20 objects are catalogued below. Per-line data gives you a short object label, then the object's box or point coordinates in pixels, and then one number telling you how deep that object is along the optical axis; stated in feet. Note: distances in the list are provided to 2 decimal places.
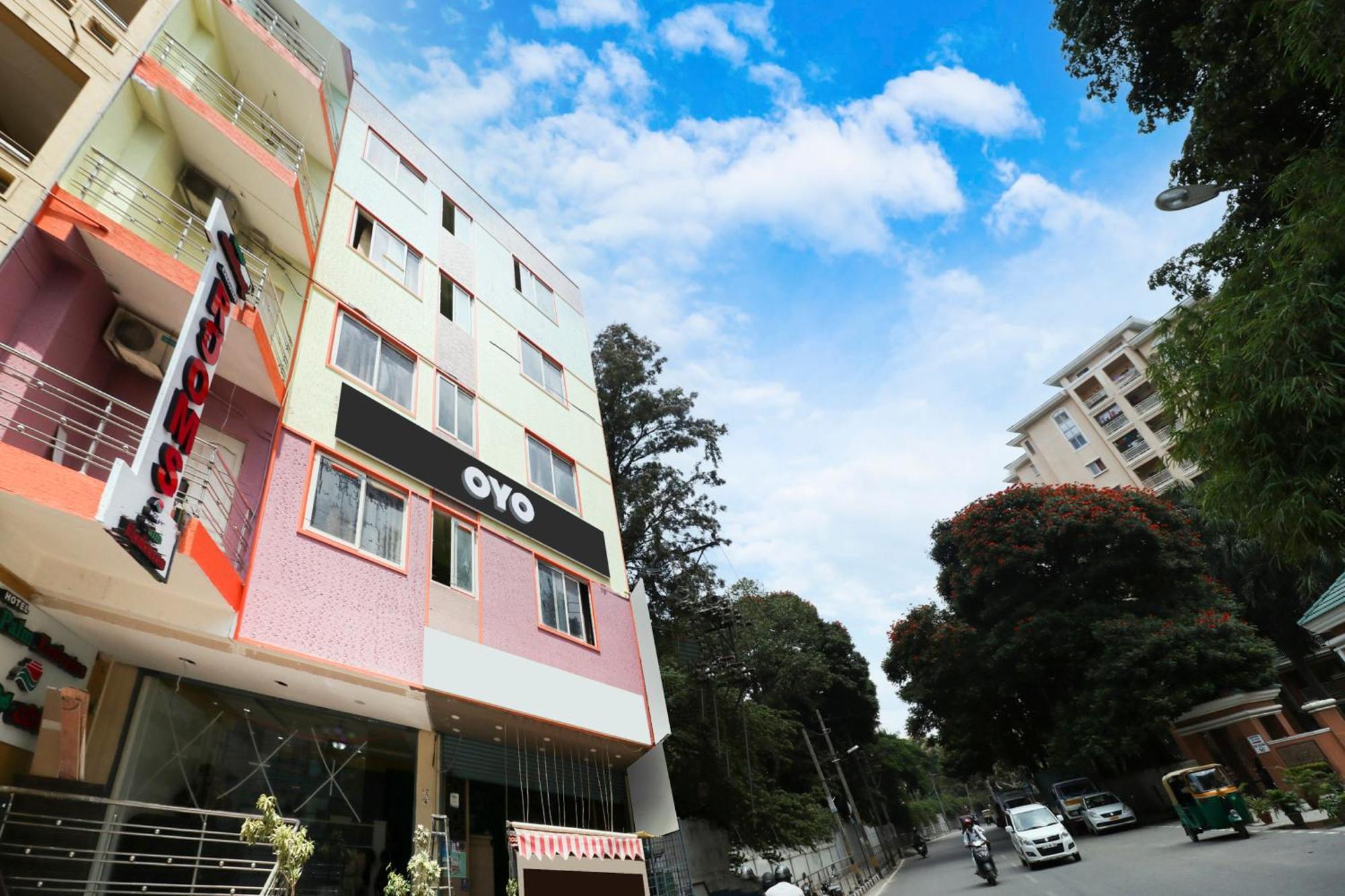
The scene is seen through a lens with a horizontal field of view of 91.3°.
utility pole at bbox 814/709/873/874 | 111.96
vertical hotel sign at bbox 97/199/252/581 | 17.02
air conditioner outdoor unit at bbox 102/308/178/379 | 25.02
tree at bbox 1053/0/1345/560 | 20.80
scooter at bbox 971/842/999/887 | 53.01
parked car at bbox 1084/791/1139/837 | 74.08
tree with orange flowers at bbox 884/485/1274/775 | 76.02
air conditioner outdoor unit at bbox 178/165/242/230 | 31.35
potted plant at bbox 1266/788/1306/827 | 45.52
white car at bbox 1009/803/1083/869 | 55.11
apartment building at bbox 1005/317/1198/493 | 165.37
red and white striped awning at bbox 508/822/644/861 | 28.43
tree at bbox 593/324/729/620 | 72.38
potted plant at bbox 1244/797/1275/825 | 50.90
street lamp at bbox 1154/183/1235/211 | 27.84
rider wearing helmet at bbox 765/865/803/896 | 21.20
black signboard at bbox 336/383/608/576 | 33.17
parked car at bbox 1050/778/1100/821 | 84.32
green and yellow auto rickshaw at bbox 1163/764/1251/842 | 46.68
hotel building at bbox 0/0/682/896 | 20.17
